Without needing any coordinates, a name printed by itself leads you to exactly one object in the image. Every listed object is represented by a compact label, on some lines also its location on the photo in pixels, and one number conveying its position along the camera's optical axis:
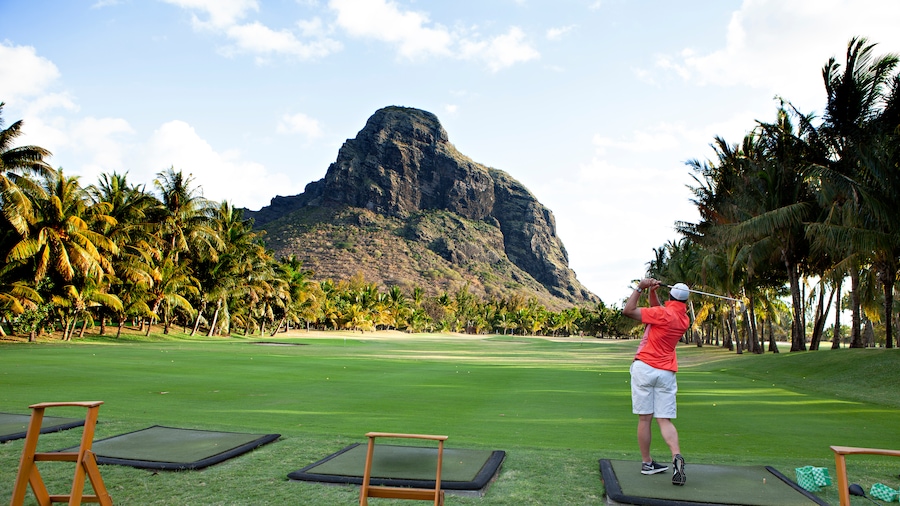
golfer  6.43
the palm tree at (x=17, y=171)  29.17
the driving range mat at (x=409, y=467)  5.63
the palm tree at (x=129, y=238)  39.66
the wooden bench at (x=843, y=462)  4.01
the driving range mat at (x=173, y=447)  6.18
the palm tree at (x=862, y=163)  20.88
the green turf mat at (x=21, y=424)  7.19
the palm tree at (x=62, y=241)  31.80
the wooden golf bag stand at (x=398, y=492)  4.29
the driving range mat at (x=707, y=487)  5.30
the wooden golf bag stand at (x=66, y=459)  4.12
